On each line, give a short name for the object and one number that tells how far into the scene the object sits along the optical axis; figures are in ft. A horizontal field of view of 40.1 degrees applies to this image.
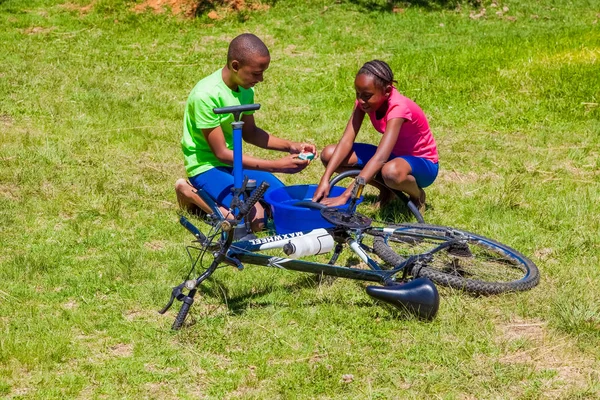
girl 17.13
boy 16.58
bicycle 13.58
